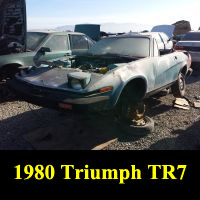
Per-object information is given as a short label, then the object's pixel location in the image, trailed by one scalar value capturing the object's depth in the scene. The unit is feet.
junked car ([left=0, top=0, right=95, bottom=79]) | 17.28
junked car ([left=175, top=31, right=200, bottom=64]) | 27.32
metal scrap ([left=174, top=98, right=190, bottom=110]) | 17.11
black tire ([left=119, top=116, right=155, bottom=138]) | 12.66
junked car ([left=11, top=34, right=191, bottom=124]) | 10.23
